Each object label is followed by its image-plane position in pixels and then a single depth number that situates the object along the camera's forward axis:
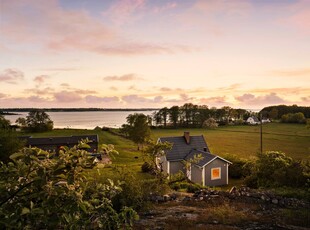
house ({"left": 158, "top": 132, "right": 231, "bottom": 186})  31.67
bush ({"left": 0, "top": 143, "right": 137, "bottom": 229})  2.32
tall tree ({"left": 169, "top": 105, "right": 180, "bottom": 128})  120.52
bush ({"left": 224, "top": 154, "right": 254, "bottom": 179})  34.89
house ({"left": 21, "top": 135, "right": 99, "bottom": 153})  54.34
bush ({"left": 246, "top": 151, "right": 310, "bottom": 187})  20.75
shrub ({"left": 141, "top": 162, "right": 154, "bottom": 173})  37.94
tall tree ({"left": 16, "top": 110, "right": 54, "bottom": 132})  97.50
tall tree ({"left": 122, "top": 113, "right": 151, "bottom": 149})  58.38
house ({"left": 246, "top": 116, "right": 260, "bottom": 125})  132.75
